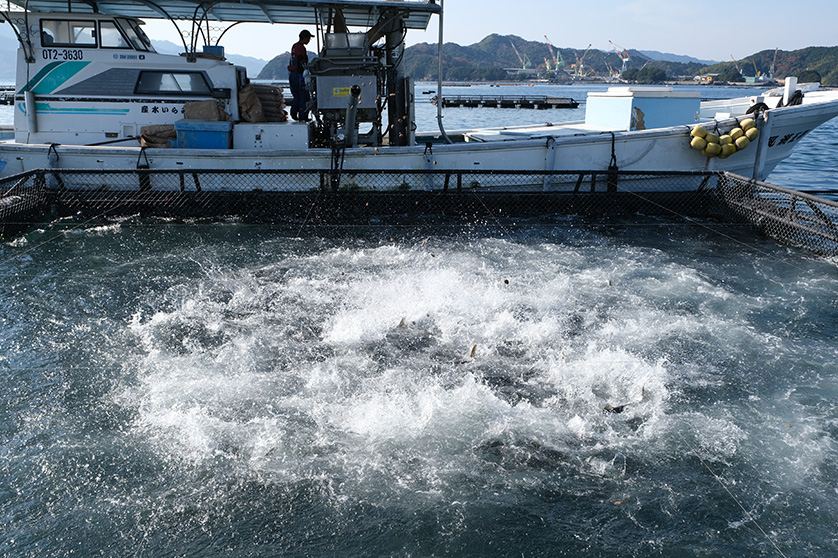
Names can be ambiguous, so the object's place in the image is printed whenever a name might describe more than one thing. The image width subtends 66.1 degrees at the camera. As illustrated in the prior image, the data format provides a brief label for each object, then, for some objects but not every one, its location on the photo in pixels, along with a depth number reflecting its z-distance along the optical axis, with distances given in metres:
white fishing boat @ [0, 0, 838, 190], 12.14
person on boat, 13.47
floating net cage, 11.67
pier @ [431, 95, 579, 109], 56.78
